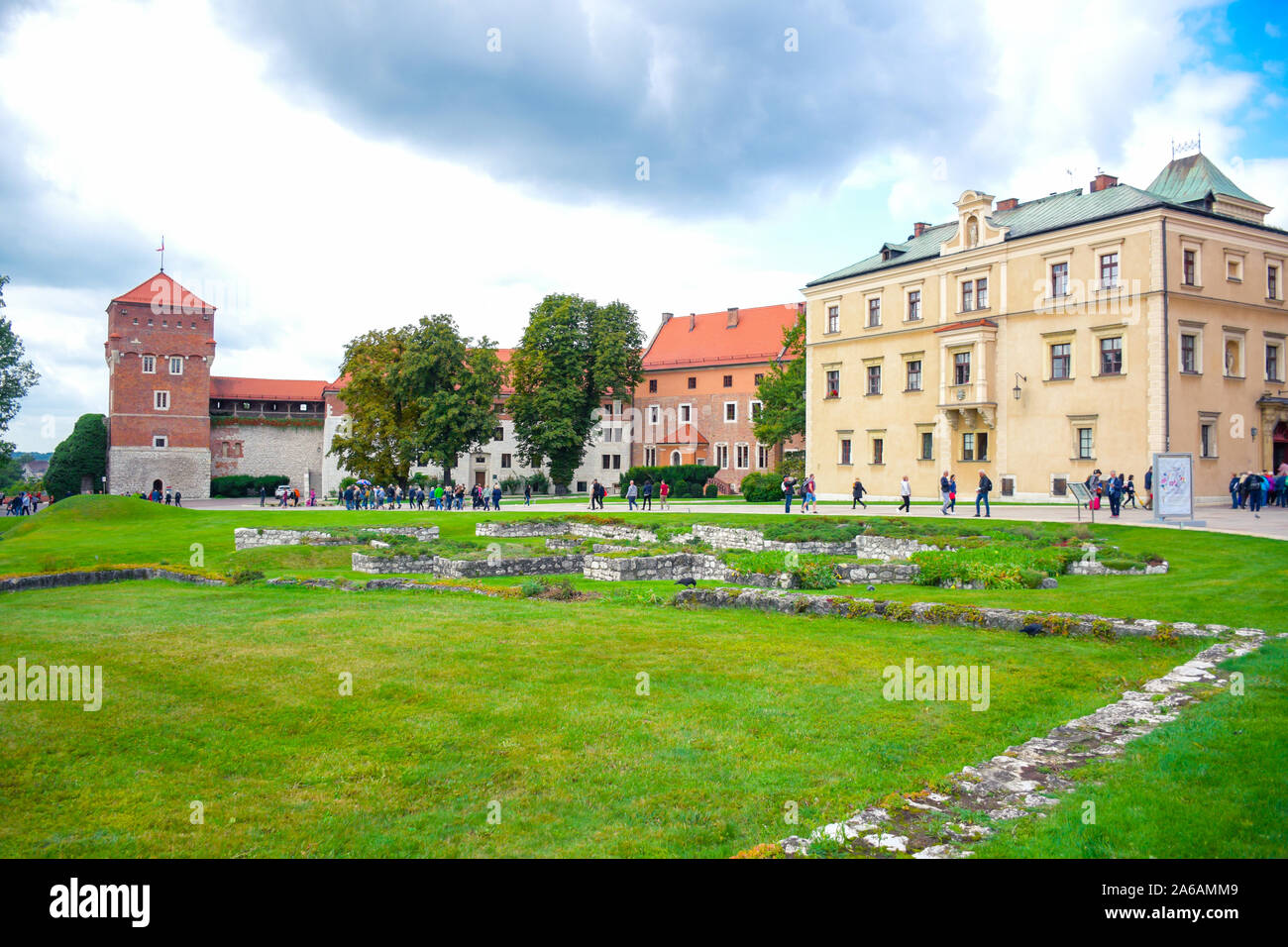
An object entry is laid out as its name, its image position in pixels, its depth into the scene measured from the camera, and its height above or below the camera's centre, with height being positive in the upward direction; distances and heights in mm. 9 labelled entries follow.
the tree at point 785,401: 59375 +5705
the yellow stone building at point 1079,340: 38281 +7083
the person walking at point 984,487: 31172 -356
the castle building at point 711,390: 76188 +8548
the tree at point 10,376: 53531 +7150
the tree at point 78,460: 74625 +2036
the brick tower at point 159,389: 75438 +8631
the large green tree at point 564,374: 67062 +8898
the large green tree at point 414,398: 58281 +5983
